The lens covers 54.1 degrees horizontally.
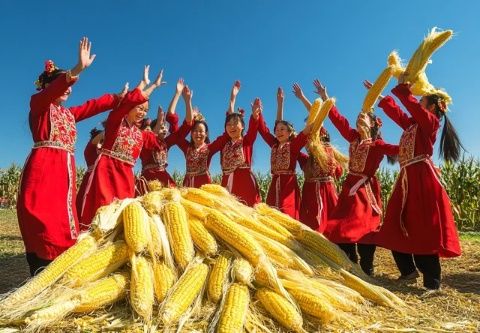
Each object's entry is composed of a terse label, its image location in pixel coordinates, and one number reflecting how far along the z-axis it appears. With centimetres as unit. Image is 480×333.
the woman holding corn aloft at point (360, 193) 595
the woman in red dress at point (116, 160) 563
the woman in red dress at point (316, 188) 724
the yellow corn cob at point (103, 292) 317
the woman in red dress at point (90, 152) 608
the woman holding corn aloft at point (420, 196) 481
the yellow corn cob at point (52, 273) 317
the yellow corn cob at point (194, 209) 395
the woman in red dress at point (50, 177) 422
